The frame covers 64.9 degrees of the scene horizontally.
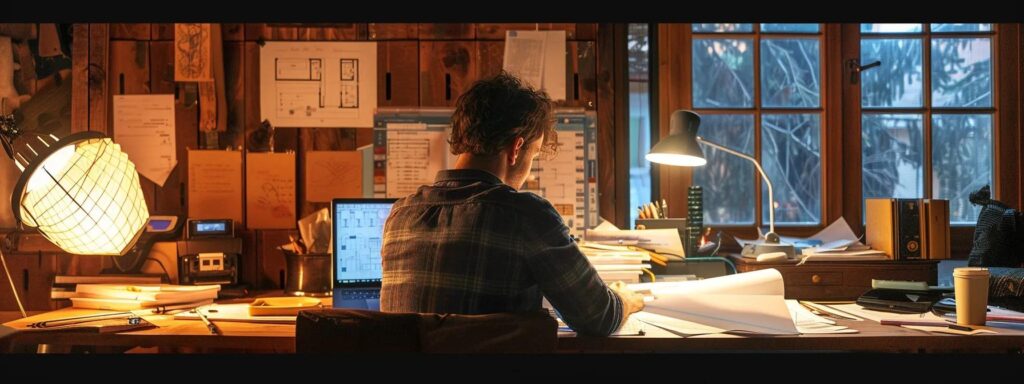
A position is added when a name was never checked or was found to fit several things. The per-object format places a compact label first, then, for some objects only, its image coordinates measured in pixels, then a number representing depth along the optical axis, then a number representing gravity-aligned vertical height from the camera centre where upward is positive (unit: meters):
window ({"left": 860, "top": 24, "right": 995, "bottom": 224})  3.19 +0.34
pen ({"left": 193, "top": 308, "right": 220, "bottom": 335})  1.97 -0.31
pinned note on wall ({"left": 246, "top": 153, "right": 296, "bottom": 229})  2.97 +0.04
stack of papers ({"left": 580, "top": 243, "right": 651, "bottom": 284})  2.39 -0.19
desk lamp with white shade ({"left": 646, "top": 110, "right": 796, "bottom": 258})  2.59 +0.16
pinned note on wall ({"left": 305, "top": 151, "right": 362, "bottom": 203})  2.98 +0.10
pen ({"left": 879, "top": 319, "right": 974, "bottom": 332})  1.89 -0.31
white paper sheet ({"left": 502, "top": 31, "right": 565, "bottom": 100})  3.00 +0.52
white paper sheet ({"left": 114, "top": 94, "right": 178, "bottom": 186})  2.95 +0.26
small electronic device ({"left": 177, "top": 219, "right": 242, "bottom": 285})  2.69 -0.18
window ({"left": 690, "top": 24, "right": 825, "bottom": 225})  3.15 +0.33
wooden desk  1.79 -0.32
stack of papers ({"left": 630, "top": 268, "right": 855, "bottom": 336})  1.88 -0.27
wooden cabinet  2.63 -0.26
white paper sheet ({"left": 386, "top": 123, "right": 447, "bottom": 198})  2.97 +0.16
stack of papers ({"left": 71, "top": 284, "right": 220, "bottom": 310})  2.35 -0.28
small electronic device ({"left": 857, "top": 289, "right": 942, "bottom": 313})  2.14 -0.28
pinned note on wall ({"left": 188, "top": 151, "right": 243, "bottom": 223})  2.95 +0.07
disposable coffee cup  1.95 -0.24
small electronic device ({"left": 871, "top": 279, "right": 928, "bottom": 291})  2.20 -0.24
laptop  2.39 -0.16
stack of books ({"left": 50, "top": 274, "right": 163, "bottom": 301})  2.54 -0.25
